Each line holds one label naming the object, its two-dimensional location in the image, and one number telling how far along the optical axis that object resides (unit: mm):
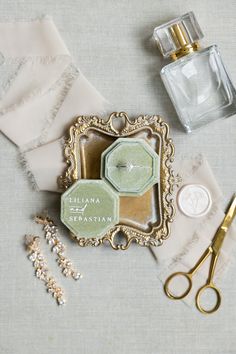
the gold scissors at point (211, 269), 813
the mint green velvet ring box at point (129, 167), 773
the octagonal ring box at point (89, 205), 768
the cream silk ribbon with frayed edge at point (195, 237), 820
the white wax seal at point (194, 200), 817
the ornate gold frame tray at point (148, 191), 794
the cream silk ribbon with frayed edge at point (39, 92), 816
